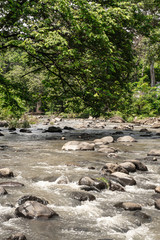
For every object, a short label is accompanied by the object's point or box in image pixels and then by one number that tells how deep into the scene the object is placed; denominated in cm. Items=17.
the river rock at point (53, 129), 1744
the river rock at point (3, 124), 2083
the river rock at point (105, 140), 1122
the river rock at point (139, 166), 608
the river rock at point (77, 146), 913
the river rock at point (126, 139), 1212
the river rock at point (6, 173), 510
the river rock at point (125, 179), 489
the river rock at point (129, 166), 590
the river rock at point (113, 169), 558
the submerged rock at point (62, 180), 488
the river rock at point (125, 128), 2052
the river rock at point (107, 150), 876
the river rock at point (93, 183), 457
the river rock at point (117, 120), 3000
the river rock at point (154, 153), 819
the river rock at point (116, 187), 455
